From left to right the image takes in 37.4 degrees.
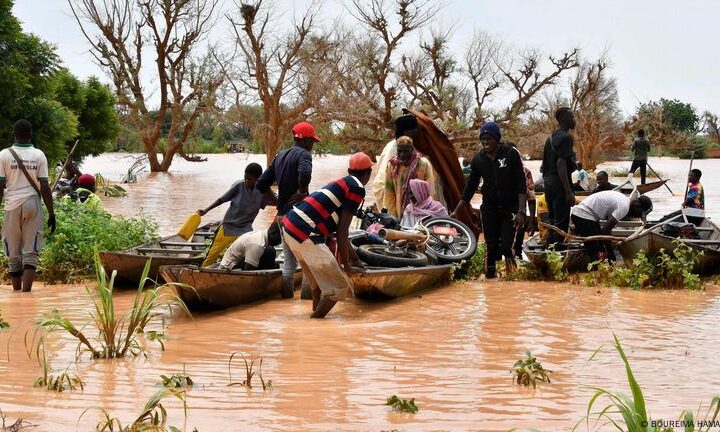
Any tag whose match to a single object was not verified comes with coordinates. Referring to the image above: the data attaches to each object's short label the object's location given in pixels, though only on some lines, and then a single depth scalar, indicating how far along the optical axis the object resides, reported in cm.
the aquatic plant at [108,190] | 3169
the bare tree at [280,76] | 3597
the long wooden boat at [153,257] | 1077
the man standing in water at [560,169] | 1200
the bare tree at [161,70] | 4278
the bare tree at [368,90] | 3538
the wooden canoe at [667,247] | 1139
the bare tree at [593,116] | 4328
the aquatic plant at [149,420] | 496
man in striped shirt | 861
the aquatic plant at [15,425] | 499
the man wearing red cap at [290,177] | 1010
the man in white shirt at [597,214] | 1194
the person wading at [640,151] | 2919
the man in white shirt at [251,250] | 1027
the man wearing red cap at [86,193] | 1377
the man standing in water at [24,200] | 1058
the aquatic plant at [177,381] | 606
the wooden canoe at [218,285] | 904
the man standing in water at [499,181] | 1148
